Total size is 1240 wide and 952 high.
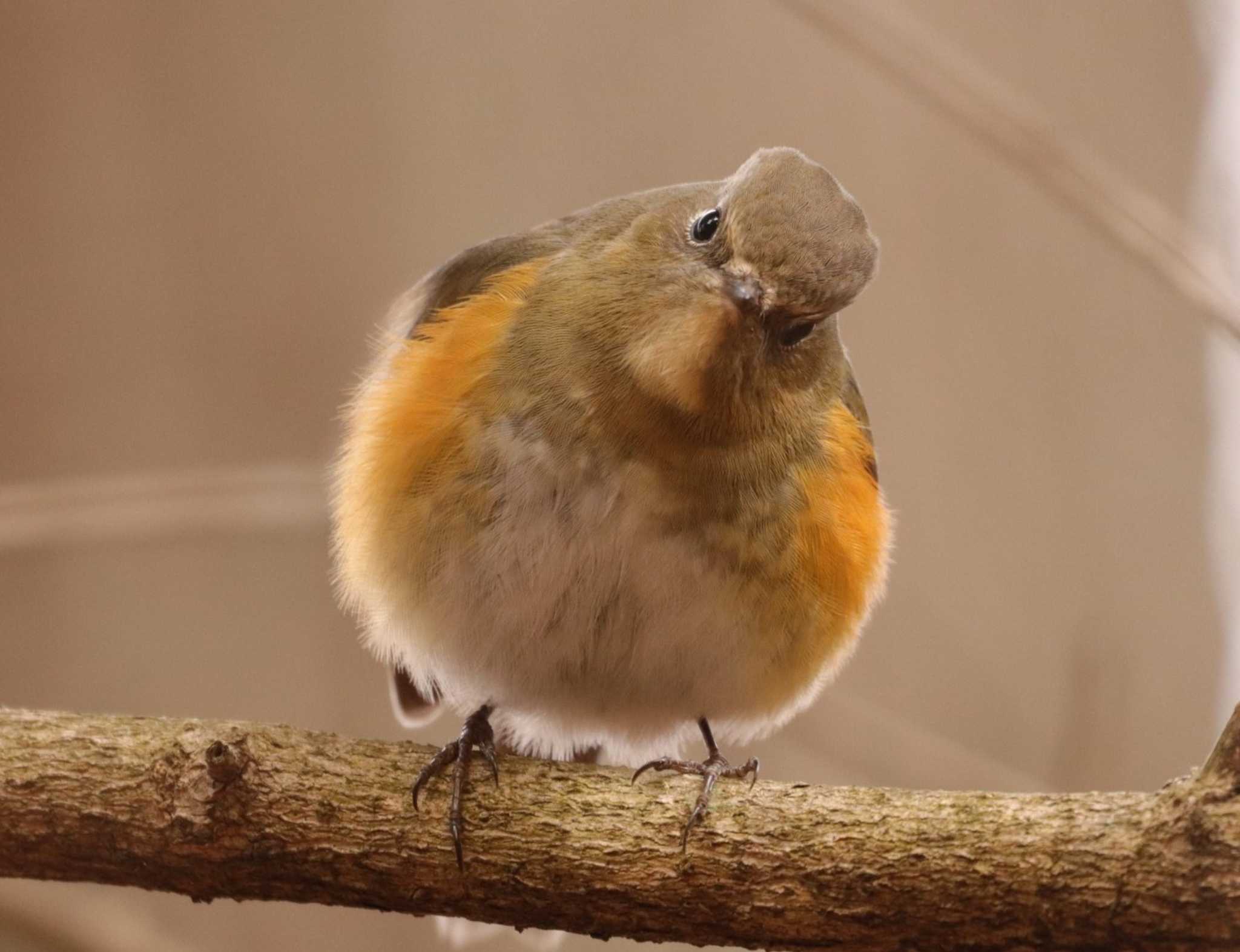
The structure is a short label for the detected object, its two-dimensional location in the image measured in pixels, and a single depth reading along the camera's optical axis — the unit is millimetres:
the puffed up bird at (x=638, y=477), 4695
